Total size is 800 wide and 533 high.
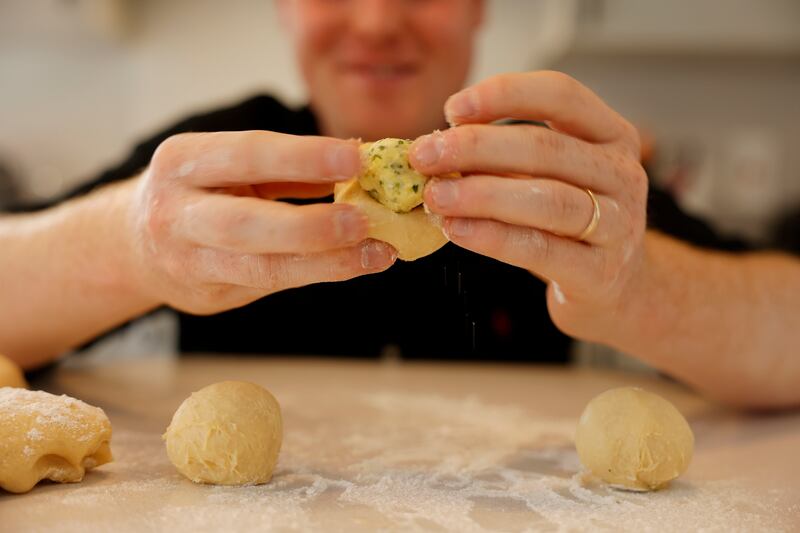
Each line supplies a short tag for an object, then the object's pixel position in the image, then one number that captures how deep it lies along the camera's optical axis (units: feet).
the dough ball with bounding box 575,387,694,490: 2.26
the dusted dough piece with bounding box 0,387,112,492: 2.04
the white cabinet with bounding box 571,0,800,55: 7.40
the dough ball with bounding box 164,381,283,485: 2.15
